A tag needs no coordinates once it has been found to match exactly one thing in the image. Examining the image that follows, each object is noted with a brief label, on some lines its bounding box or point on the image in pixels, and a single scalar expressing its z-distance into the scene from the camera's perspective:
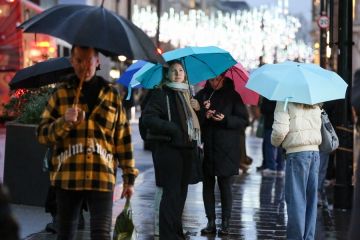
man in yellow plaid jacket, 9.23
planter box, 17.32
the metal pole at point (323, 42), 37.72
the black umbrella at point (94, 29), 9.13
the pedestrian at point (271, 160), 28.80
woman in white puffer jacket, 13.88
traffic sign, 37.53
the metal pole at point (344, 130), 20.01
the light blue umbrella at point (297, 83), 13.72
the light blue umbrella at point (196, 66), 15.02
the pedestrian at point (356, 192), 8.91
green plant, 17.31
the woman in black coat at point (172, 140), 13.72
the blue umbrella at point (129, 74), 16.51
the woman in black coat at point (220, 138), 15.81
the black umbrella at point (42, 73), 14.39
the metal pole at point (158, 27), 61.79
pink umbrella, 16.97
